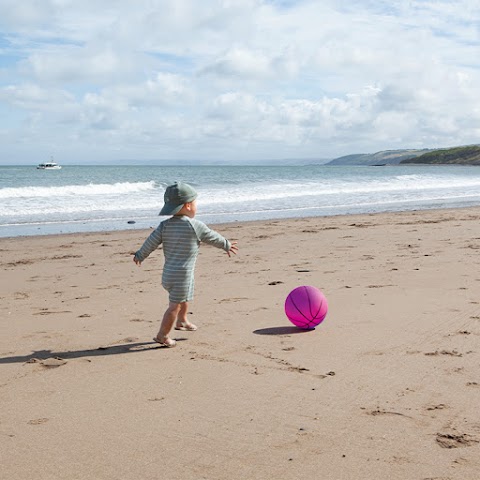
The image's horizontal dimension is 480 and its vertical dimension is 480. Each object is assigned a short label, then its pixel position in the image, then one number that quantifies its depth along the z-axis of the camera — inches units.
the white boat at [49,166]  3572.8
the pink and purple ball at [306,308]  231.3
